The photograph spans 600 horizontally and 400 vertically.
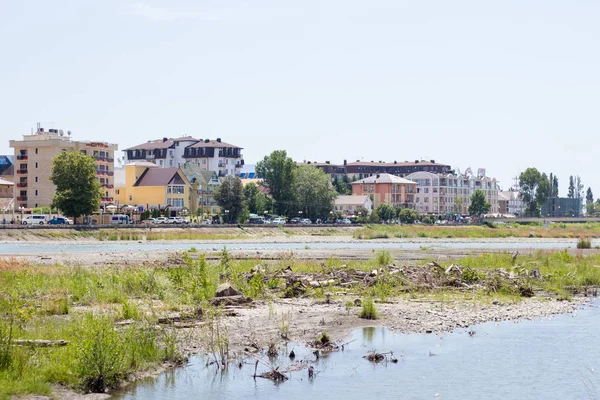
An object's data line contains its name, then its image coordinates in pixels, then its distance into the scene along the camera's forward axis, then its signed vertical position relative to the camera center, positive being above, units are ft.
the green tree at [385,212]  585.22 -2.25
